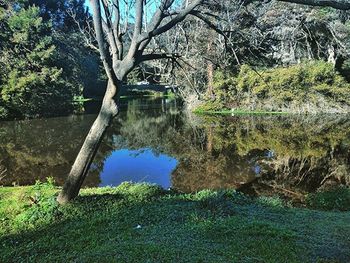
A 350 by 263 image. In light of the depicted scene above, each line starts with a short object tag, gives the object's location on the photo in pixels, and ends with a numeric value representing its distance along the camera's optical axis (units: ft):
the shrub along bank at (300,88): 102.37
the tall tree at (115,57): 21.65
